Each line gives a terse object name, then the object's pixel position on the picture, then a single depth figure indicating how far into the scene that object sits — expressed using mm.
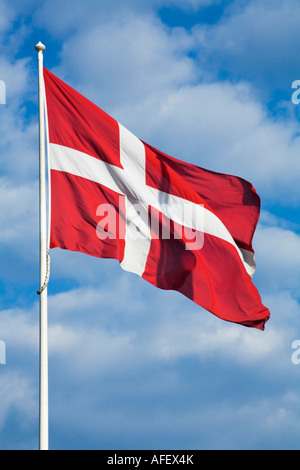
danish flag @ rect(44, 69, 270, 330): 20609
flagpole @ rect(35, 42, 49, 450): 18578
